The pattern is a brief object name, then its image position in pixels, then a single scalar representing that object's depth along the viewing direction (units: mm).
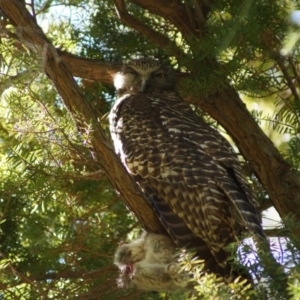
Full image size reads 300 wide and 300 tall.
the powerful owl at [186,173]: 8219
